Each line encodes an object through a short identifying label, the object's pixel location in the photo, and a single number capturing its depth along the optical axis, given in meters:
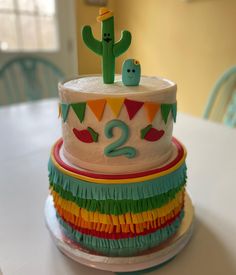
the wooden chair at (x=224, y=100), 1.19
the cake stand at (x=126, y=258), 0.36
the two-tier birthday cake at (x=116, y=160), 0.34
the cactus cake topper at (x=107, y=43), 0.36
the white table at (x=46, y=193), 0.39
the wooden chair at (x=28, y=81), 1.55
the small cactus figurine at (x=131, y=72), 0.36
